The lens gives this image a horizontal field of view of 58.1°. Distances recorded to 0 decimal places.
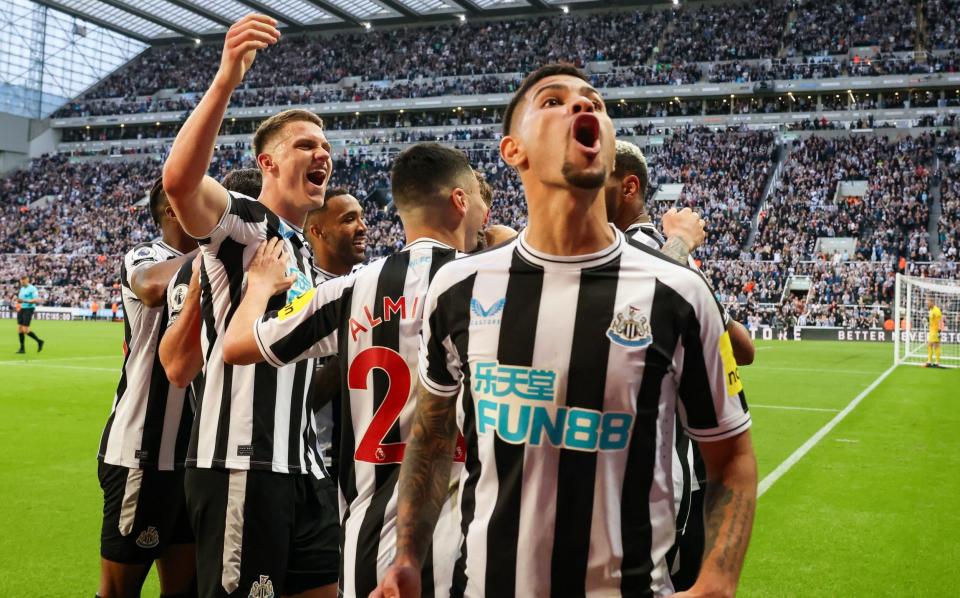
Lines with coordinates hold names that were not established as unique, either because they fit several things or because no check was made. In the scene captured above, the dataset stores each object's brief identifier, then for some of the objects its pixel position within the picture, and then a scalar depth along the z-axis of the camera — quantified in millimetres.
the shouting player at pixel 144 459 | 3625
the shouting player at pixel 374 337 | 2678
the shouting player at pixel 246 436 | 2873
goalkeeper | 21703
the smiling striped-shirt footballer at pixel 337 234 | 4008
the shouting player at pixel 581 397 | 2027
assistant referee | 20875
